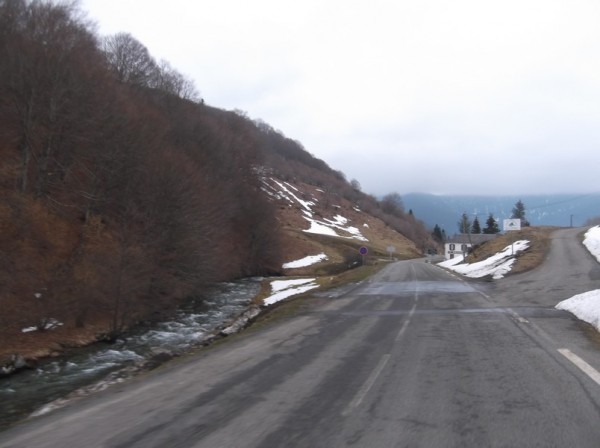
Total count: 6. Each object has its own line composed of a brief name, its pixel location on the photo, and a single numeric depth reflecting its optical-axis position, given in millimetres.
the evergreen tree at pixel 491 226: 140750
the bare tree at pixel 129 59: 61031
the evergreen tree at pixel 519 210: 149750
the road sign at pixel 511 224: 40406
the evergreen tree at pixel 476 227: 148600
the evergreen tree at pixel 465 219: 93188
